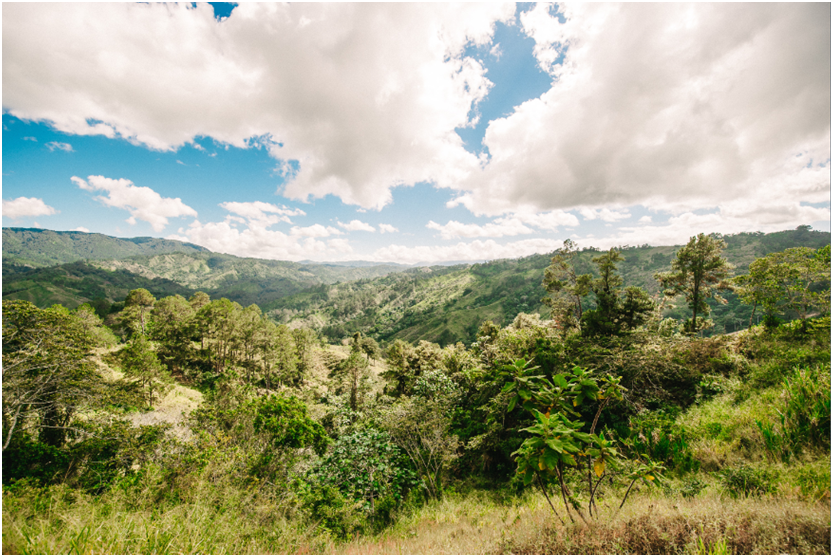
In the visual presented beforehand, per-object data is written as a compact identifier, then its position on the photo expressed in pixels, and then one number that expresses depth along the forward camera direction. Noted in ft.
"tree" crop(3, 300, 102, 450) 32.58
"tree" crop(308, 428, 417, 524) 37.74
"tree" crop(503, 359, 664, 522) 12.95
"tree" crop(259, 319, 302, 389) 129.18
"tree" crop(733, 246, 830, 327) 63.52
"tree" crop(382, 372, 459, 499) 42.75
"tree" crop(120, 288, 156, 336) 172.35
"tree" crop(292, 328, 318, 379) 155.94
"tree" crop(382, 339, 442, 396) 96.32
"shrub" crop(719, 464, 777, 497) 20.09
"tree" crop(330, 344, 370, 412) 99.14
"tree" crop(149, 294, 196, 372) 125.51
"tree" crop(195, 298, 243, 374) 131.64
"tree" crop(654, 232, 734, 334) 70.71
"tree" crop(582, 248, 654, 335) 57.57
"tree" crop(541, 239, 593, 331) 79.05
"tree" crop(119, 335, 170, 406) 74.69
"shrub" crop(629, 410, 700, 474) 28.30
